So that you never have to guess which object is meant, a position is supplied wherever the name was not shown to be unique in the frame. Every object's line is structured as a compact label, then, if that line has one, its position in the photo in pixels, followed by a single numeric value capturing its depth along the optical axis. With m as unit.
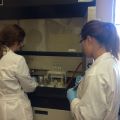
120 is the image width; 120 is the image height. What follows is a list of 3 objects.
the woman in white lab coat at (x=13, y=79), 1.69
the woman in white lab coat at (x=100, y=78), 1.20
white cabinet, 1.74
